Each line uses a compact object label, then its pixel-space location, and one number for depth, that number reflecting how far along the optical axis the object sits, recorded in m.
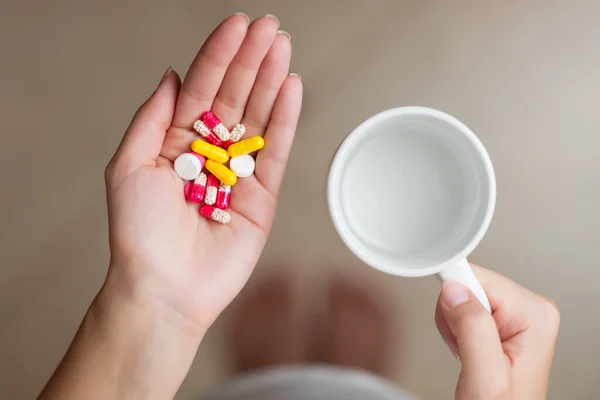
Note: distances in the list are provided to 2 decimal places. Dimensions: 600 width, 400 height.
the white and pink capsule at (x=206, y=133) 0.51
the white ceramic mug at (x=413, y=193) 0.46
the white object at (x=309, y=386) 0.55
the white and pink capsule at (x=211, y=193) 0.52
